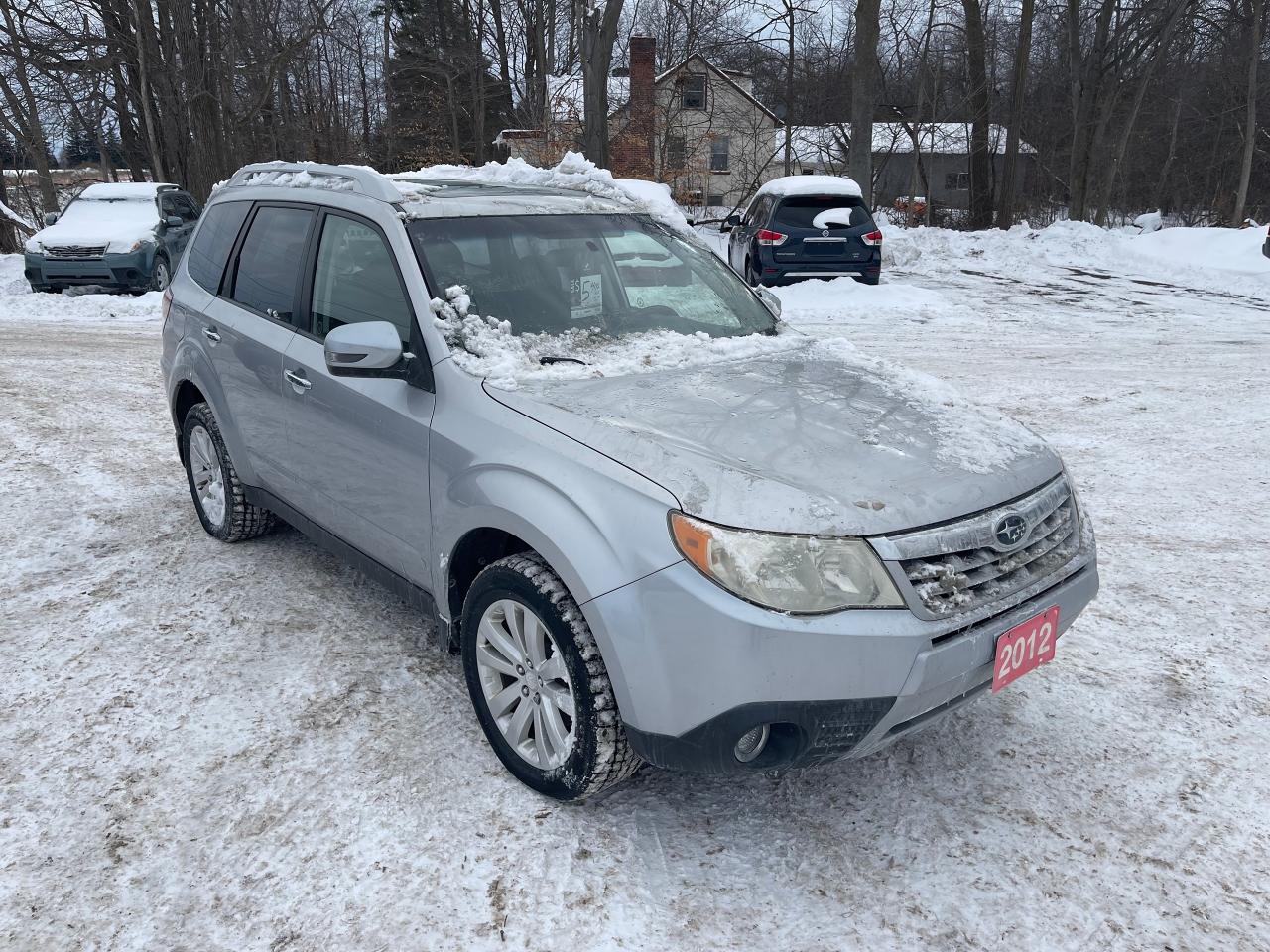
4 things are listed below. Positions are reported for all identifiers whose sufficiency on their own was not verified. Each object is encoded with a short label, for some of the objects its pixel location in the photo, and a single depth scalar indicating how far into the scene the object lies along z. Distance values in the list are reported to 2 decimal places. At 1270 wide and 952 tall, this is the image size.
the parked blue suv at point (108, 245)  14.61
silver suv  2.39
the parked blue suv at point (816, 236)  14.65
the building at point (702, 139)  25.94
